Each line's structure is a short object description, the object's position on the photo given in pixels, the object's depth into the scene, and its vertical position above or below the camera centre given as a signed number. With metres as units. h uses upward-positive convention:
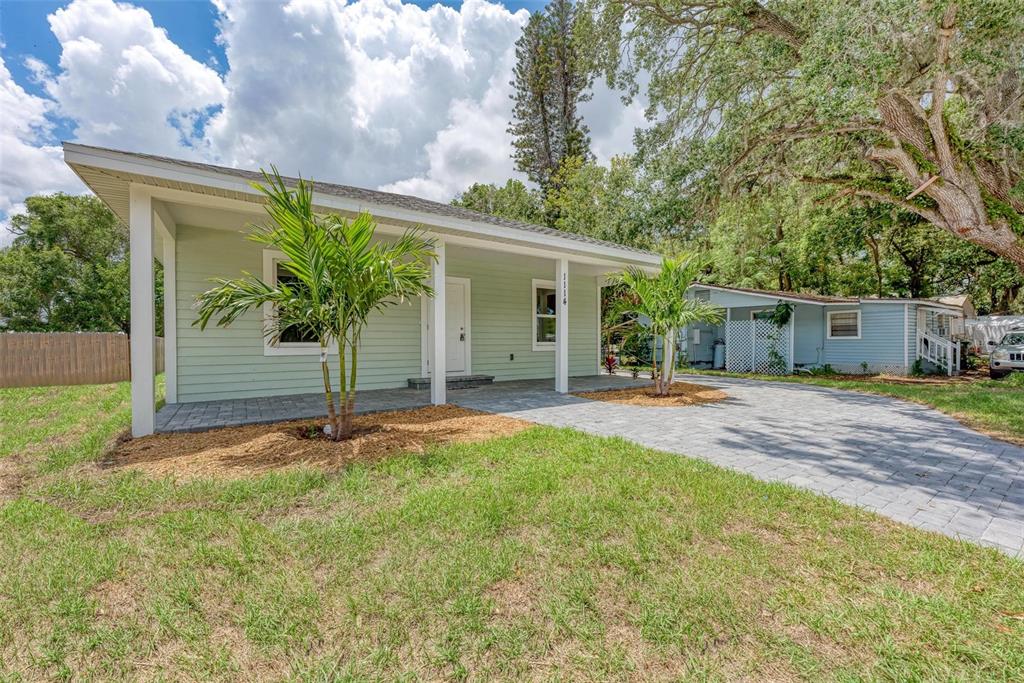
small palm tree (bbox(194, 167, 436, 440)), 4.15 +0.57
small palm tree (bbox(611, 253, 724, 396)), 7.47 +0.66
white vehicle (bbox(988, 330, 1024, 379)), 12.23 -0.53
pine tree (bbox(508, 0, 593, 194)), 20.83 +11.80
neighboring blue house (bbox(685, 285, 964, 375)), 13.20 +0.09
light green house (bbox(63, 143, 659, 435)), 4.59 +0.88
